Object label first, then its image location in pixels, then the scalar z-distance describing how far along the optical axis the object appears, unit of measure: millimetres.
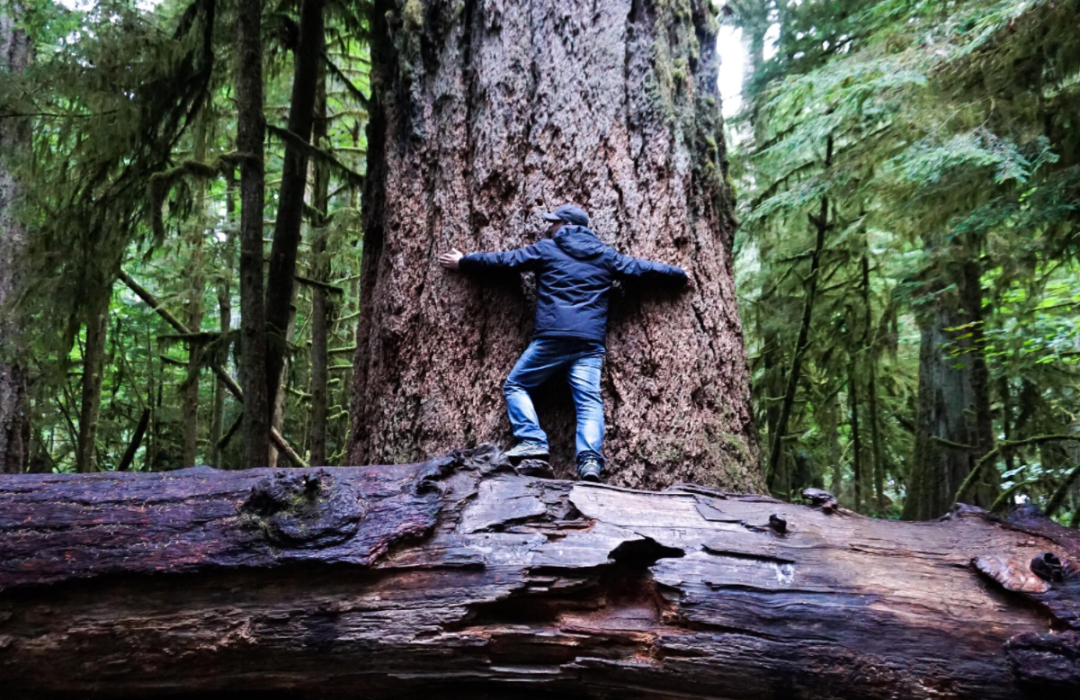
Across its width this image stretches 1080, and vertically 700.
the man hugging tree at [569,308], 3895
